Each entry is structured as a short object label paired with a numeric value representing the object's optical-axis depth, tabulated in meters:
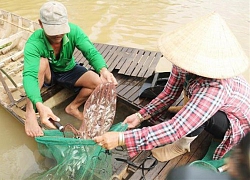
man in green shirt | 2.53
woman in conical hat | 1.85
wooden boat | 2.53
